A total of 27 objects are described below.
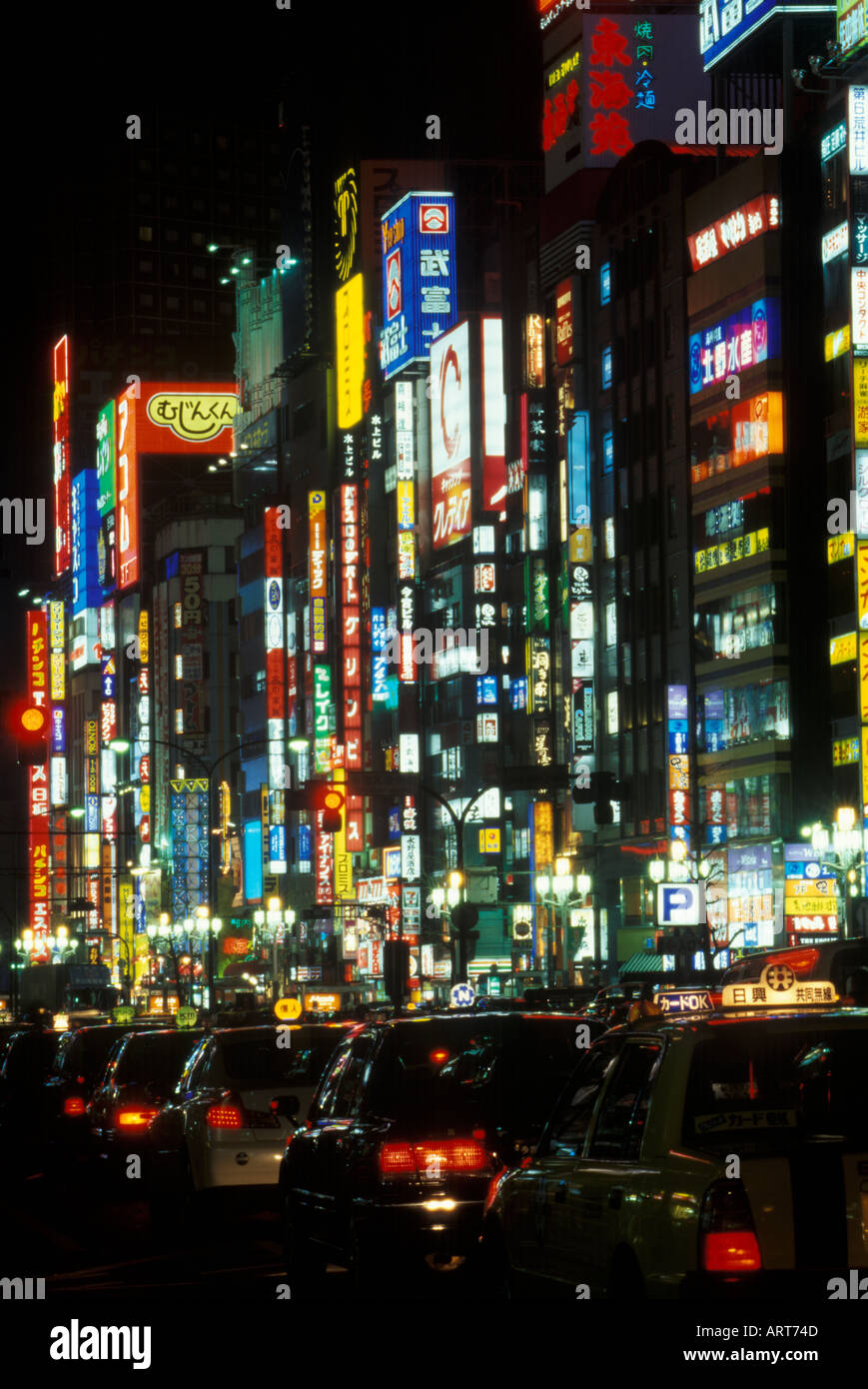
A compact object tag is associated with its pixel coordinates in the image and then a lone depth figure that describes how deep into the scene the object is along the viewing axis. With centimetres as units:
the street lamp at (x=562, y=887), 7581
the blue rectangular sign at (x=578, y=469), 7894
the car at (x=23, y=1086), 3025
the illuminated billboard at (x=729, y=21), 7375
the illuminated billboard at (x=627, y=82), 8725
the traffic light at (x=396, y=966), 4169
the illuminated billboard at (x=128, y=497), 15000
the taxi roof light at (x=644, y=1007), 1817
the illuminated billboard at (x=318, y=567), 10000
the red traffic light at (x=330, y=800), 4322
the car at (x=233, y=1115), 1855
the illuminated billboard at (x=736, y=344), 6844
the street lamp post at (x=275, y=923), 9456
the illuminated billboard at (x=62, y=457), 17388
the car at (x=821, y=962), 2466
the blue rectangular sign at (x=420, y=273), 9388
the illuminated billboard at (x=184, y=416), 15462
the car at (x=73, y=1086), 2653
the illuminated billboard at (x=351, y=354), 10344
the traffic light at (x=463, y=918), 4634
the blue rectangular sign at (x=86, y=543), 16275
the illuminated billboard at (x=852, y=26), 6153
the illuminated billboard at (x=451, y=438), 8700
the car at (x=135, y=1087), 2353
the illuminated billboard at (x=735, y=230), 6912
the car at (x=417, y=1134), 1319
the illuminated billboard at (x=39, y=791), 14600
